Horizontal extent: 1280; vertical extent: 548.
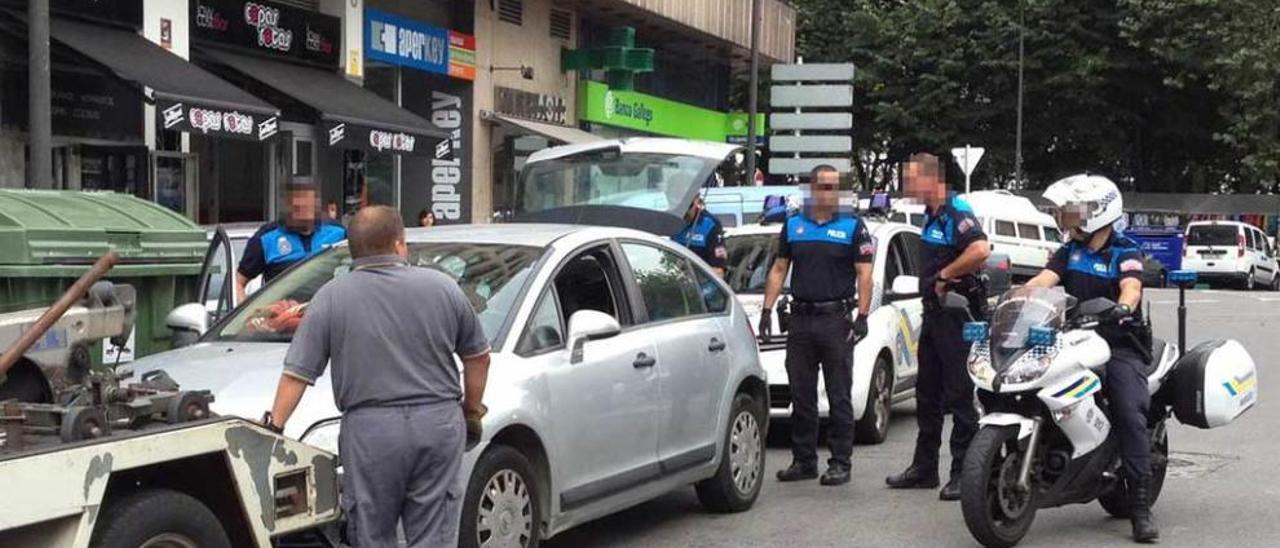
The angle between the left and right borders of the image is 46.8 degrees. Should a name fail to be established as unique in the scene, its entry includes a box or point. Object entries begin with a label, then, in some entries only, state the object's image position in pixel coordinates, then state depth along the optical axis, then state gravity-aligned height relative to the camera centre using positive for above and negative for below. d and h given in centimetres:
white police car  971 -99
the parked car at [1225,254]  3700 -162
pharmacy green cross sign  2597 +215
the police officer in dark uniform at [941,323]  806 -76
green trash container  691 -39
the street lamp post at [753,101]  2389 +134
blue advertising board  1994 +185
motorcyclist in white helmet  685 -48
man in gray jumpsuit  451 -63
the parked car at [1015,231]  3231 -100
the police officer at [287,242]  848 -40
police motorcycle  654 -102
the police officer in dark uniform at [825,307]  825 -70
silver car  559 -80
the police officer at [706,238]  1096 -44
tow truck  396 -87
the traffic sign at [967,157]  2759 +52
